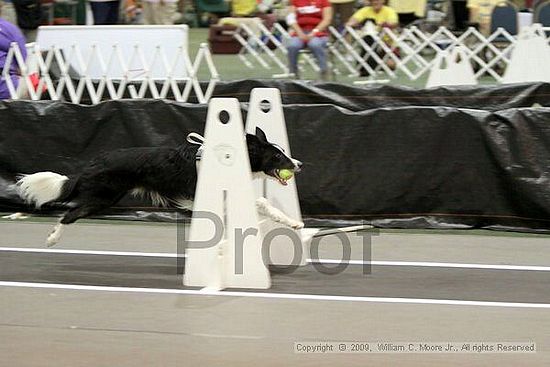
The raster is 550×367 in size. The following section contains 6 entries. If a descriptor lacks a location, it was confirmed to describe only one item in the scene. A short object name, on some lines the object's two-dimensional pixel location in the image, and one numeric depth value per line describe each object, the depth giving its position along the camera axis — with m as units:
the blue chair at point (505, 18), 16.17
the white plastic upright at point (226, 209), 6.21
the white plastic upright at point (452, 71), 13.19
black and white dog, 6.59
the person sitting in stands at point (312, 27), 14.21
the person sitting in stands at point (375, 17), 15.66
